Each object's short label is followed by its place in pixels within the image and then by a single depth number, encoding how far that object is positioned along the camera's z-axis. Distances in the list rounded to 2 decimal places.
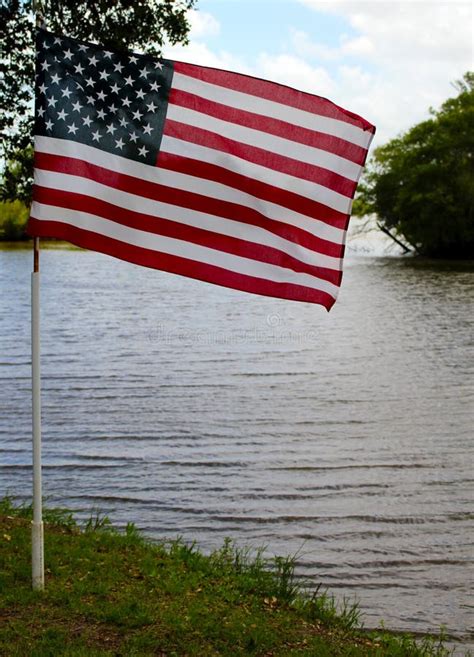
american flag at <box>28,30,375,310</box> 6.17
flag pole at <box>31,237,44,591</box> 6.27
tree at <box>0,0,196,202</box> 12.70
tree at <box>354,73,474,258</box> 78.50
